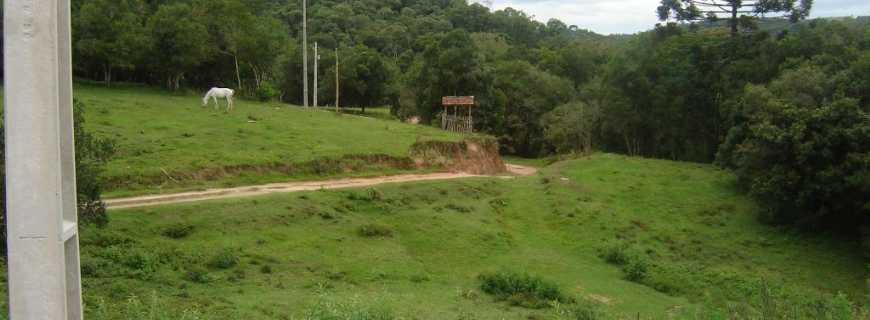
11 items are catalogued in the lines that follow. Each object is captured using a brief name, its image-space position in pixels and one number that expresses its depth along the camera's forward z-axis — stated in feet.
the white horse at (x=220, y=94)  100.37
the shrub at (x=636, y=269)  63.05
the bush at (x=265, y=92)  127.85
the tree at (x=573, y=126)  145.59
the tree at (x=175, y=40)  112.88
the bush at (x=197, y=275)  44.80
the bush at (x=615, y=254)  67.00
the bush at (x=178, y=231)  52.21
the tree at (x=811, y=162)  75.61
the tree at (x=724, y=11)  117.91
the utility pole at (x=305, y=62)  131.95
